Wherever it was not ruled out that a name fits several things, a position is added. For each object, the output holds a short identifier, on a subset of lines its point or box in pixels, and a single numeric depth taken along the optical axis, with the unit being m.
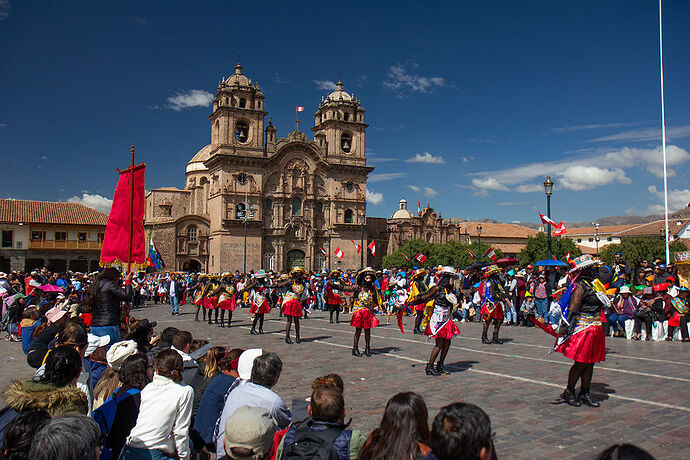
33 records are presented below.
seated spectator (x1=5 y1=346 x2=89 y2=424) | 3.79
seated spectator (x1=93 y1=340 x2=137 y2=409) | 5.28
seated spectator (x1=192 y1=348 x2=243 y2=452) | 4.84
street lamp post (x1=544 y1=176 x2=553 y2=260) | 21.69
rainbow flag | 26.83
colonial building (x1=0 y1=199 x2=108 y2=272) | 52.72
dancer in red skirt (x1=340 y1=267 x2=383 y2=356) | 11.69
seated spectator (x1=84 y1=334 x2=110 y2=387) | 6.40
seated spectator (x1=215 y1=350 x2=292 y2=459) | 4.49
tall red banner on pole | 11.05
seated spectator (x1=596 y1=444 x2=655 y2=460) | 2.04
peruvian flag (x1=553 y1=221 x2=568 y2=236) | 24.94
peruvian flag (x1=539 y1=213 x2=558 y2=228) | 22.18
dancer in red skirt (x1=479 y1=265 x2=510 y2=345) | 12.89
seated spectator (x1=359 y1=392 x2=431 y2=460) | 3.35
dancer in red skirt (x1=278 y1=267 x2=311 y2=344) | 13.84
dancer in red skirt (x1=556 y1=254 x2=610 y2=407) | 7.27
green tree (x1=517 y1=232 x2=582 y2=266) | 60.06
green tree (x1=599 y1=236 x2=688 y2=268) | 53.28
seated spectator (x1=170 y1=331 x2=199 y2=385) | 5.93
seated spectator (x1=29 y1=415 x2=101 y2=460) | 2.87
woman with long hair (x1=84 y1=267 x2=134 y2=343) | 8.30
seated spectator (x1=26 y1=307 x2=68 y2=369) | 6.93
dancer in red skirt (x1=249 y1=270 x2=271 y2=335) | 15.69
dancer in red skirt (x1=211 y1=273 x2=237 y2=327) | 18.17
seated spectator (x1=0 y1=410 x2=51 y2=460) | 3.14
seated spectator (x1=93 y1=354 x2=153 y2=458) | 4.39
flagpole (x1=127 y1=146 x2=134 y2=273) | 10.88
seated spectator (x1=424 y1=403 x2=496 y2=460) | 2.91
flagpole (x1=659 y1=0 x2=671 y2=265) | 22.59
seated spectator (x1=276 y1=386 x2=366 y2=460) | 3.52
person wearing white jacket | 4.25
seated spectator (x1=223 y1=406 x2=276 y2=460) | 3.54
